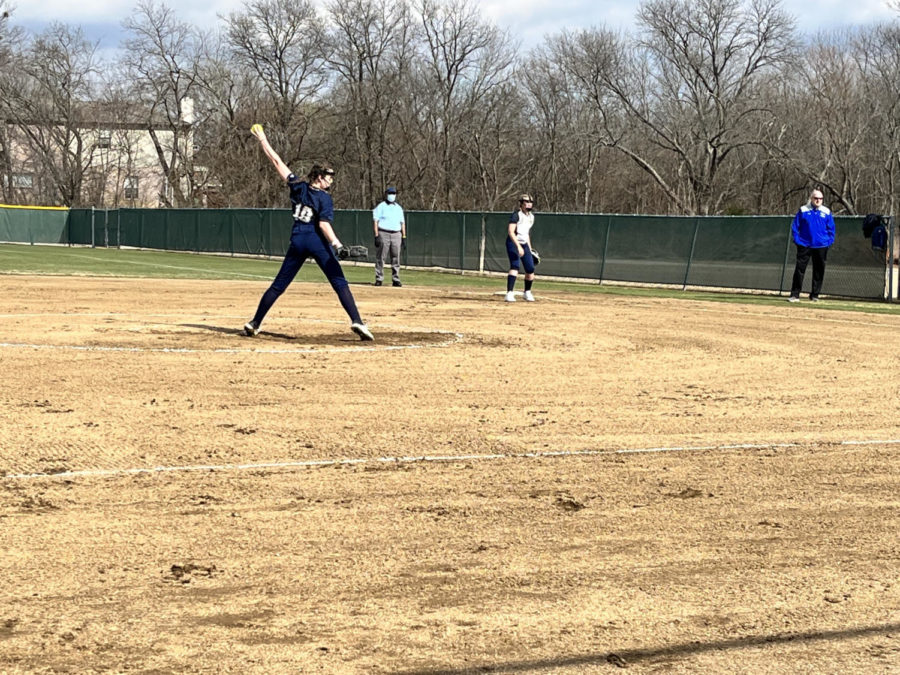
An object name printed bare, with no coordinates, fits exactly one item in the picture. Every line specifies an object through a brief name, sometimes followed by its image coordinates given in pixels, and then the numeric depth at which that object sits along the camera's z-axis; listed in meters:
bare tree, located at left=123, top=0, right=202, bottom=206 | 72.62
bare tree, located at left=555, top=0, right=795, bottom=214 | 59.53
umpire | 24.11
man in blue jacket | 22.19
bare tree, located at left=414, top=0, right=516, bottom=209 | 65.31
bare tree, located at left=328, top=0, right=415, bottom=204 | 65.62
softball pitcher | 11.97
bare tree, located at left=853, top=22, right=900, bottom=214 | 57.59
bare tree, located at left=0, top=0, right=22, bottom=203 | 68.69
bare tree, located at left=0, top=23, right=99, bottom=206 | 71.62
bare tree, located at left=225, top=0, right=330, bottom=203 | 67.56
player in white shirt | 18.94
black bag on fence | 23.64
